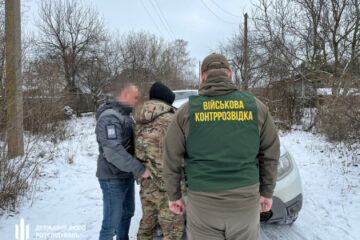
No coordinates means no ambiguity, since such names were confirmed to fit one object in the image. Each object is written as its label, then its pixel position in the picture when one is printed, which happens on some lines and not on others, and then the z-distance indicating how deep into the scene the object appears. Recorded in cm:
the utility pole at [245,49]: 1486
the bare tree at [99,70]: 2155
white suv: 246
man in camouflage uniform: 202
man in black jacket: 200
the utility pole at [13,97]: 318
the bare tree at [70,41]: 2000
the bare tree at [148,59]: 2202
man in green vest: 136
